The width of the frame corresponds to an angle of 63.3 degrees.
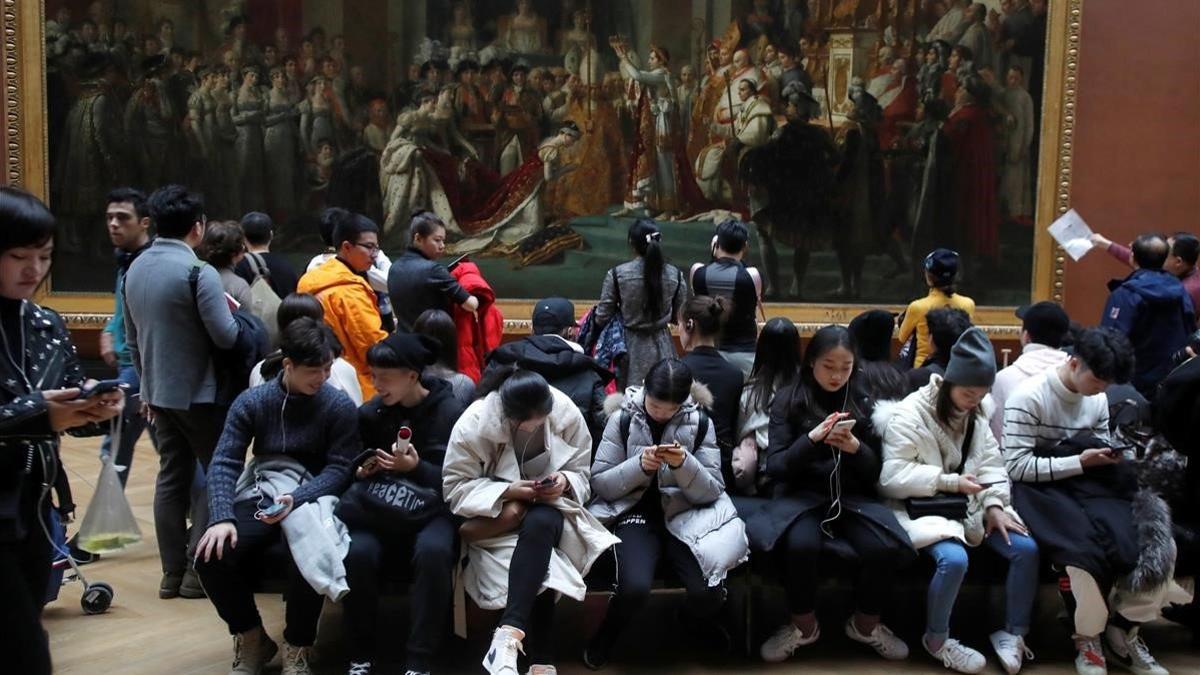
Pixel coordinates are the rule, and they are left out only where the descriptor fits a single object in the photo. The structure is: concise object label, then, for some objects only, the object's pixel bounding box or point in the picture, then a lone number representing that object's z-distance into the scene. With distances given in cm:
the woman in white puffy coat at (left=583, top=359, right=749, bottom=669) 403
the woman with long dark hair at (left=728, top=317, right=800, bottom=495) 454
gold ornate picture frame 960
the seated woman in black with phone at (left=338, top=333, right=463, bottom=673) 384
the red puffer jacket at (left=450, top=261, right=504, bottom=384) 594
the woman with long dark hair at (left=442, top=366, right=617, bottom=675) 386
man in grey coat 450
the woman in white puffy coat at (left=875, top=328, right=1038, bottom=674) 413
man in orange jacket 523
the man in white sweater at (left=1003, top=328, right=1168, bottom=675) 414
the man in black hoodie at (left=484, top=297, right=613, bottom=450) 455
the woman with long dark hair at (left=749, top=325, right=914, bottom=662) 414
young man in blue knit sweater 383
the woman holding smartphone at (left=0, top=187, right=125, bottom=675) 230
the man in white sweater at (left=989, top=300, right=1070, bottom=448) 474
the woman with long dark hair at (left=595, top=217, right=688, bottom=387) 599
